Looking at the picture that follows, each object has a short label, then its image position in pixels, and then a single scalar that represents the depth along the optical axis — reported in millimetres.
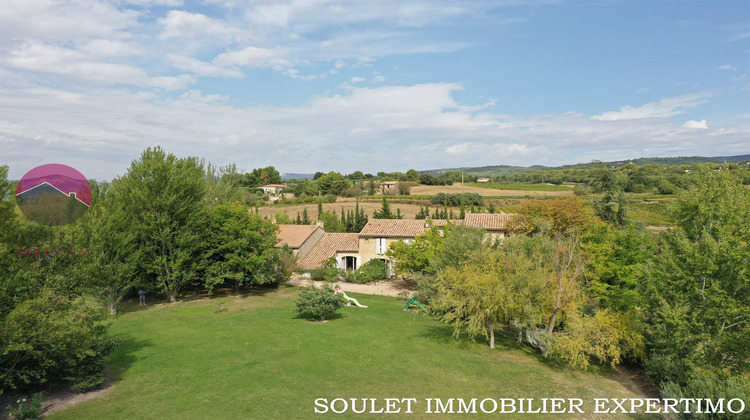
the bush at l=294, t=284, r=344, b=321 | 25656
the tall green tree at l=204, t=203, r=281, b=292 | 32812
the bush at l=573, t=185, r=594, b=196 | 89750
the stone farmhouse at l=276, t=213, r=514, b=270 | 44094
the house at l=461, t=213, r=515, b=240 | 43581
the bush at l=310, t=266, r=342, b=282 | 41750
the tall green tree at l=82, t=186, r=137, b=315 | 26180
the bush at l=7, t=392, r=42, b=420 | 12250
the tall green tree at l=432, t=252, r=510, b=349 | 21000
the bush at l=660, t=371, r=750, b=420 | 12617
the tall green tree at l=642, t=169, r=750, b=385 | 16281
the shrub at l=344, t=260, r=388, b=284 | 41781
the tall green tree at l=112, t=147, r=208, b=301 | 30125
